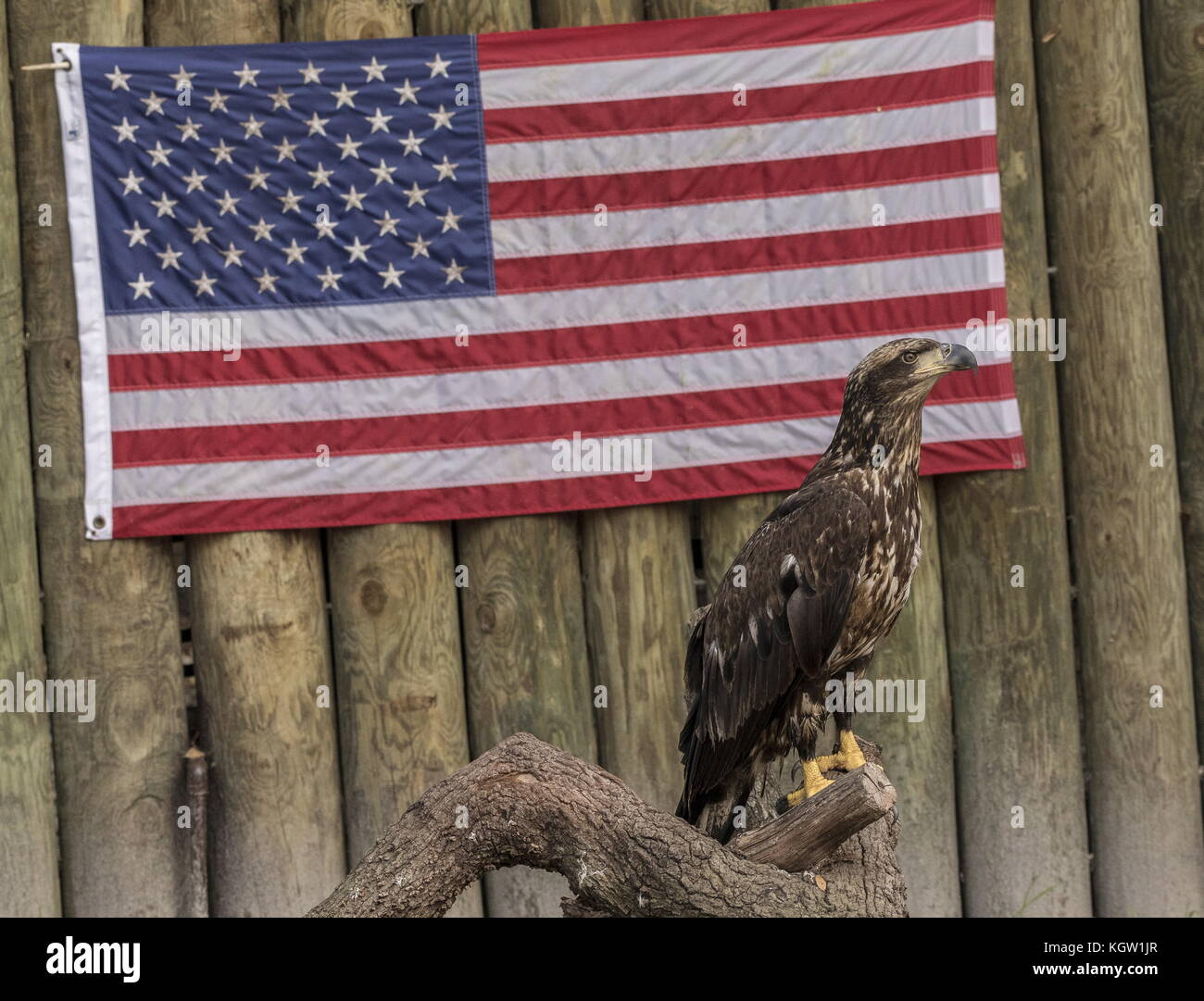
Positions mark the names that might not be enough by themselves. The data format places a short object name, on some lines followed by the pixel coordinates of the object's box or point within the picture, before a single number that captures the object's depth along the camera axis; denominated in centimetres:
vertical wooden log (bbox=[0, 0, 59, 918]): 530
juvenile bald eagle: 371
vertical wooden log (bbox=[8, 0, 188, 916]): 532
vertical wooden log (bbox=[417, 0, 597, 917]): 544
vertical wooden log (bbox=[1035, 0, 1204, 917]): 545
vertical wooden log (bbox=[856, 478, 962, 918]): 548
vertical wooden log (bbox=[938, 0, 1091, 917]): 549
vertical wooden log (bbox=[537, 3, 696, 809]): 546
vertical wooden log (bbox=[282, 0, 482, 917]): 541
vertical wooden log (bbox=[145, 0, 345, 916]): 536
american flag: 532
